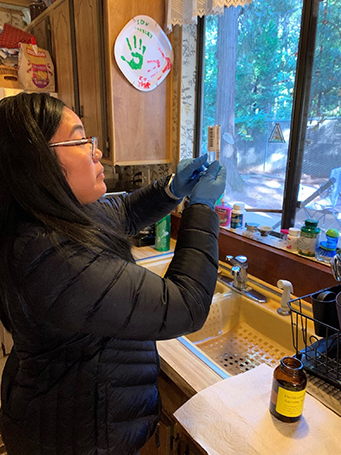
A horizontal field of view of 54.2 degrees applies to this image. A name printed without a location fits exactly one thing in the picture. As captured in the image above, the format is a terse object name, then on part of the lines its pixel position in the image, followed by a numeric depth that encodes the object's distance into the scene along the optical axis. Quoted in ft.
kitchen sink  3.75
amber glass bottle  2.30
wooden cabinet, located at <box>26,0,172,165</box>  5.11
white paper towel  2.19
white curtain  4.48
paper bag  7.18
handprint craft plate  5.10
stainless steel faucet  4.42
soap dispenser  3.90
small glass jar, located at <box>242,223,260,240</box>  4.89
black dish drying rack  2.60
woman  1.94
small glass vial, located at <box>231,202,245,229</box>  5.23
